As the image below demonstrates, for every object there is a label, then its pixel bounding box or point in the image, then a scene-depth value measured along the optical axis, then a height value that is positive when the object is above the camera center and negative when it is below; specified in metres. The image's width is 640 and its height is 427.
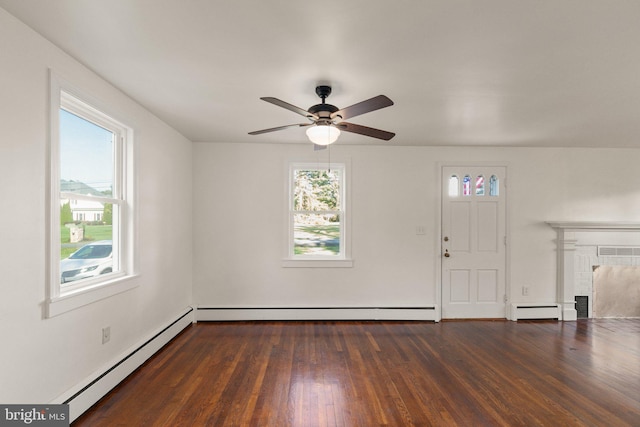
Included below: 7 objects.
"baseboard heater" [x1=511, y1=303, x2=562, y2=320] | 4.79 -1.40
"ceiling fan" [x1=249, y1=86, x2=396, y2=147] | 2.35 +0.68
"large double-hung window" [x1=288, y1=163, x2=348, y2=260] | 4.84 -0.01
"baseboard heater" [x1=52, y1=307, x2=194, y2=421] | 2.29 -1.33
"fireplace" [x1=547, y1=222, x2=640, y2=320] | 4.78 -0.59
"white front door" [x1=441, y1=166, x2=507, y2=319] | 4.84 -0.46
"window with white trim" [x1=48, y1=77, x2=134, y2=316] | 2.14 +0.05
